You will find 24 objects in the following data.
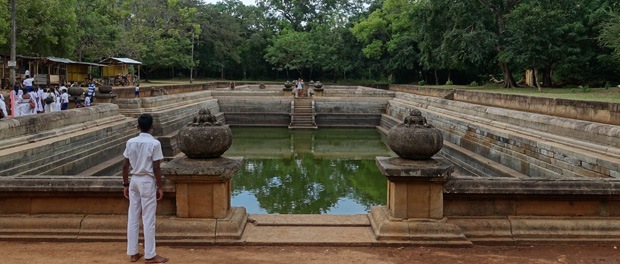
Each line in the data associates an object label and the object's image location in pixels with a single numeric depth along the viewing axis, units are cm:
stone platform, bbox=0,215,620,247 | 475
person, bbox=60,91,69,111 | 1522
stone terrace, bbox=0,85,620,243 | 486
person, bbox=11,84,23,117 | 1338
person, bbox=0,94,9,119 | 1018
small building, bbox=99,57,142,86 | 3225
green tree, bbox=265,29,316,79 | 5128
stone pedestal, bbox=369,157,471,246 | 471
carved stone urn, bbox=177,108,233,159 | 484
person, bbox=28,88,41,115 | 1310
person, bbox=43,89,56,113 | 1435
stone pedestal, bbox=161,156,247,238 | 468
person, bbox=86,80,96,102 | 1768
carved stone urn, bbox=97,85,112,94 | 1625
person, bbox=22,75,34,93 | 1621
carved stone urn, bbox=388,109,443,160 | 483
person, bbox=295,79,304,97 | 2759
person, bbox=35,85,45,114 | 1478
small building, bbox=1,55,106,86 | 2392
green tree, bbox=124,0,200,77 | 3809
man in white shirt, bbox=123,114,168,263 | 419
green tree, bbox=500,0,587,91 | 2445
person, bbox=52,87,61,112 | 1591
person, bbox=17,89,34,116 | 1284
